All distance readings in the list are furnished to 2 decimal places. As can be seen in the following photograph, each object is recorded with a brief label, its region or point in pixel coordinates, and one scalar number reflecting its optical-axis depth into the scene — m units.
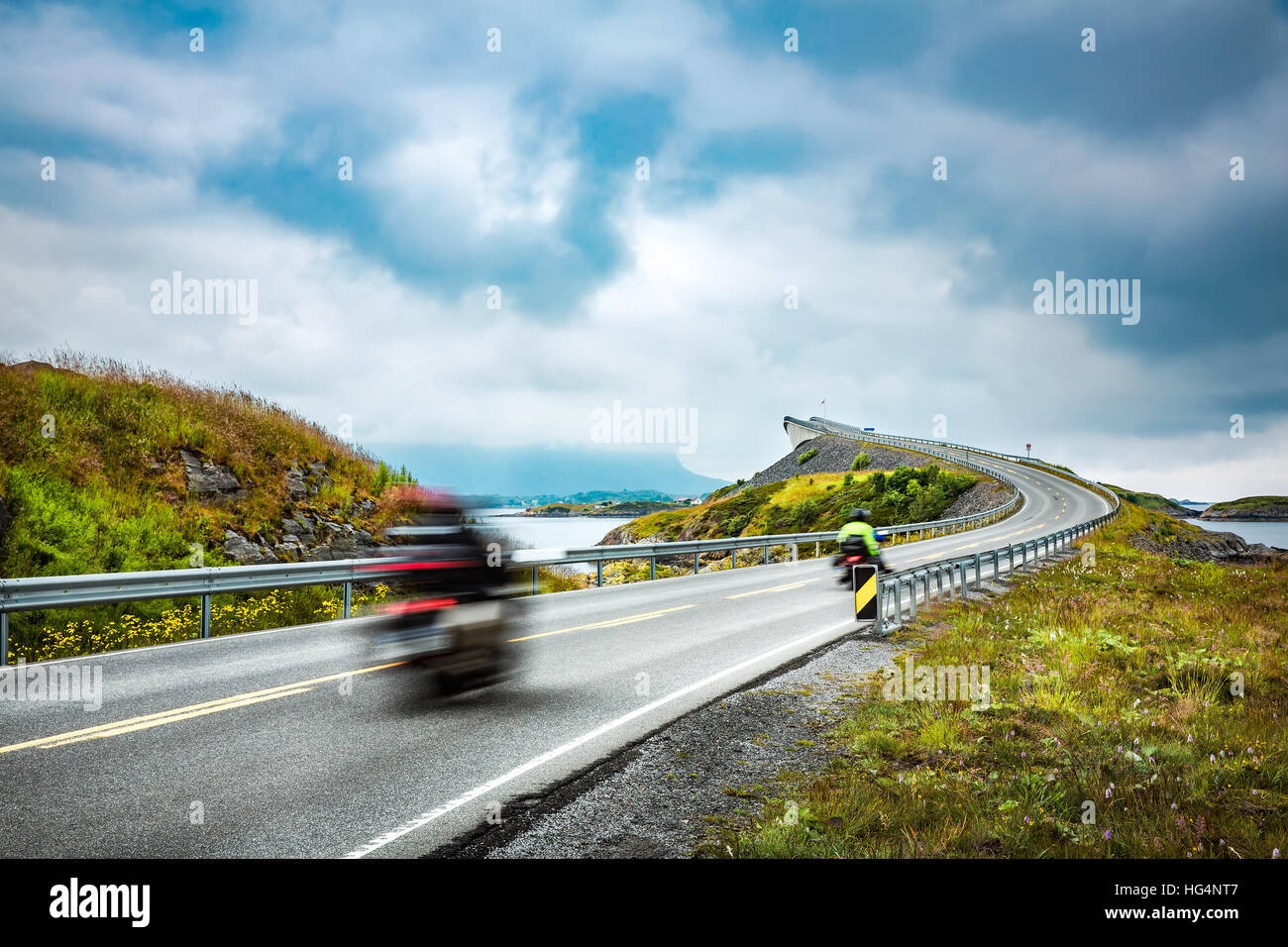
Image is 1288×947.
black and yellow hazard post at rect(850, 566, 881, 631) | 11.88
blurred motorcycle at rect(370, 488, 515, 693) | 6.78
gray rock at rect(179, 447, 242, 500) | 14.15
